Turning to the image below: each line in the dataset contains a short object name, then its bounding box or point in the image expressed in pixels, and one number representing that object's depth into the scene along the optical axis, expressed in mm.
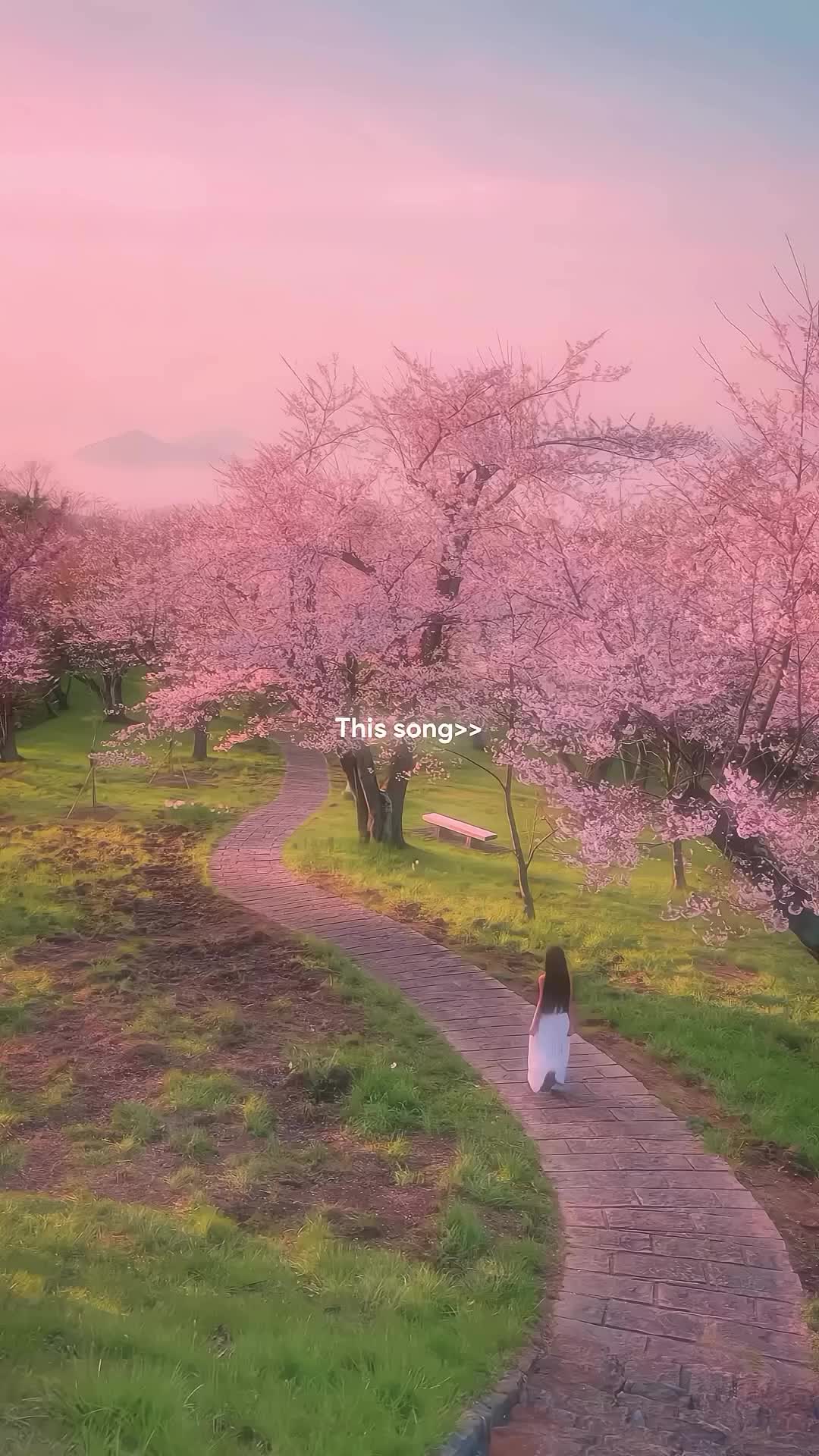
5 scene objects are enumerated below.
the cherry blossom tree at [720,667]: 9844
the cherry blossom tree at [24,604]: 29500
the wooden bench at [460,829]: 20125
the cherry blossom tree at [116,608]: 34781
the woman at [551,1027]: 9000
